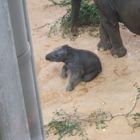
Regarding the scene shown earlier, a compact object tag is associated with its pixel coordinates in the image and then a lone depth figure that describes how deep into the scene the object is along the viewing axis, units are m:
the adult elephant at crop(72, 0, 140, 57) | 6.61
